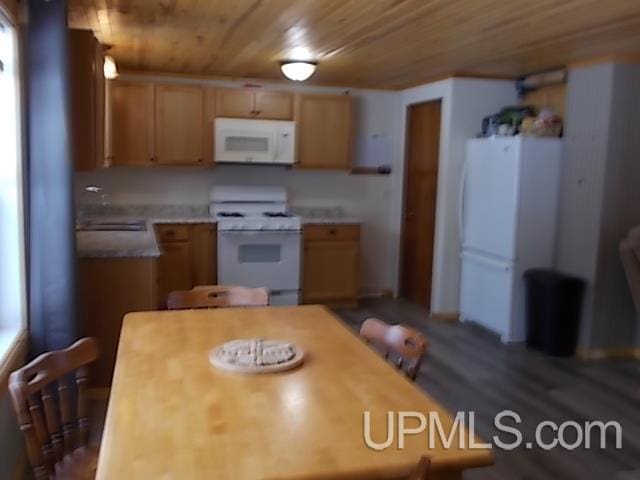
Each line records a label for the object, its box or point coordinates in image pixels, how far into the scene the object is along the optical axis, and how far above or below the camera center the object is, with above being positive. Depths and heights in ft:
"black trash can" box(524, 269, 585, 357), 15.47 -3.15
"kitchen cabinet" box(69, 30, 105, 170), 10.38 +1.30
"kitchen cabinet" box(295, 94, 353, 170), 19.94 +1.55
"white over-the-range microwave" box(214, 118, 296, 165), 19.06 +1.11
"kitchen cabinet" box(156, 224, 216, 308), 18.15 -2.36
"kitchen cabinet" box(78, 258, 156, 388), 11.97 -2.42
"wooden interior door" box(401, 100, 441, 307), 20.02 -0.63
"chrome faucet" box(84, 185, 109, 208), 19.21 -0.60
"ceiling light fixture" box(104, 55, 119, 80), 14.12 +2.48
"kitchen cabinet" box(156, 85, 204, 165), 18.69 +1.54
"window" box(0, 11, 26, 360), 8.83 -0.41
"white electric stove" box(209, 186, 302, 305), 18.44 -2.29
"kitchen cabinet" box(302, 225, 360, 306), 19.65 -2.71
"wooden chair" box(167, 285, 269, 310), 9.64 -1.89
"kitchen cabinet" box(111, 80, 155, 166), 18.24 +1.49
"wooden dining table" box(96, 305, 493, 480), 4.42 -2.00
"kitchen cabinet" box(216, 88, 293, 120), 19.15 +2.27
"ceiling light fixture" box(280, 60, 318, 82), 16.07 +2.84
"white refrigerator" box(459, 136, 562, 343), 16.21 -0.91
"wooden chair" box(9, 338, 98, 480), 5.67 -2.40
